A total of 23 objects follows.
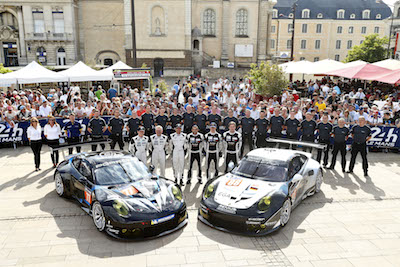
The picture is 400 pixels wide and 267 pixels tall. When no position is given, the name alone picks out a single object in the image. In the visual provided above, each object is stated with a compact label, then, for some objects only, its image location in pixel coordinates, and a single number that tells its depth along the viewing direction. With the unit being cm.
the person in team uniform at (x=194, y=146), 1021
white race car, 705
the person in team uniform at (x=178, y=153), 1016
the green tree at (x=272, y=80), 2067
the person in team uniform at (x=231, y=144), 1031
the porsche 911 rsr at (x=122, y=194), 682
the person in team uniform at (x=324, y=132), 1179
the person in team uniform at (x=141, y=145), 1023
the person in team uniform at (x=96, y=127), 1185
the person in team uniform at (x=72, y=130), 1166
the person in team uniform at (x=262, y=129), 1257
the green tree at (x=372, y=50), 4703
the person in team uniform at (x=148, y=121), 1300
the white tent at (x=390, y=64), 1870
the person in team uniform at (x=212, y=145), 1028
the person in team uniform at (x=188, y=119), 1293
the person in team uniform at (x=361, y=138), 1102
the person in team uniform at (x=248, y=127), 1261
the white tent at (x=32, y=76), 1850
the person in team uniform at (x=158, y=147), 1012
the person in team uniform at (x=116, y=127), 1209
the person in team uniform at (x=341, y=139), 1126
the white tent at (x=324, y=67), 2223
